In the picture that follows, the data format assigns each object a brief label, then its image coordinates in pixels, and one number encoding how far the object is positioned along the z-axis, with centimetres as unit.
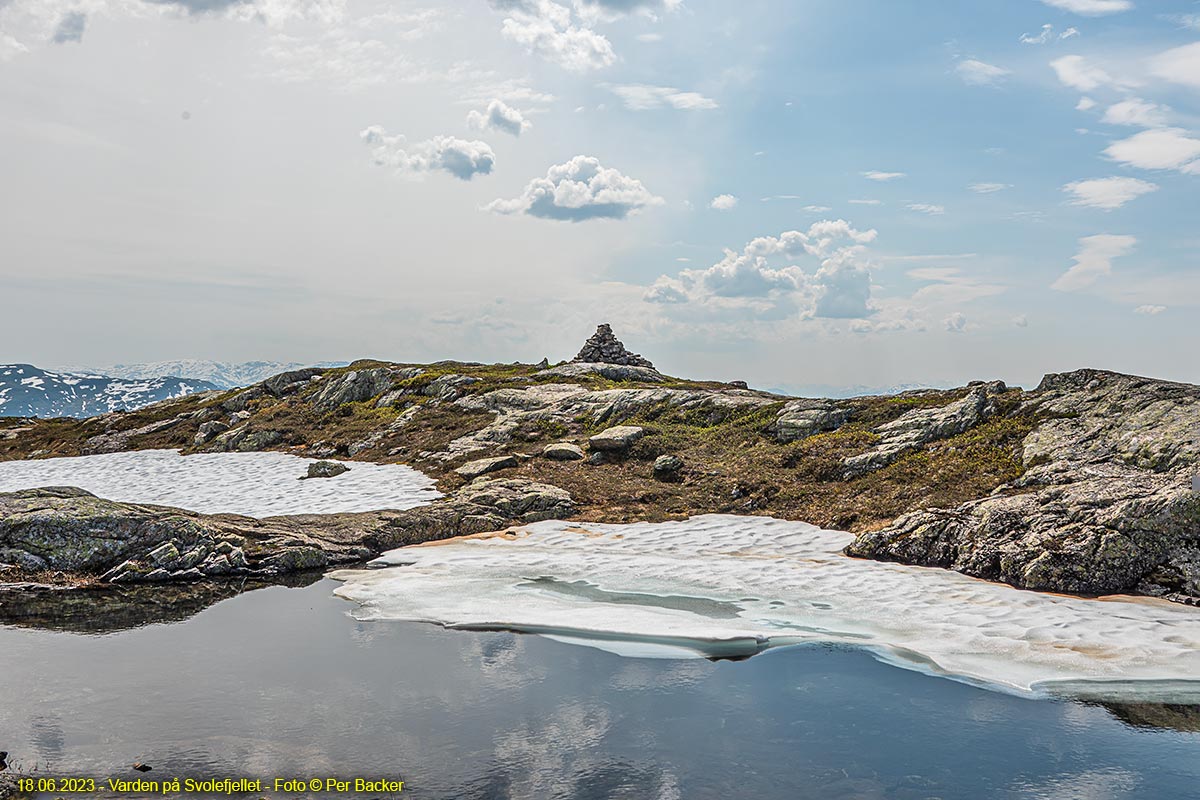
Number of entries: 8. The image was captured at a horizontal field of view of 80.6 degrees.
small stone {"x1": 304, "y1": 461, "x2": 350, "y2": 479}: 3538
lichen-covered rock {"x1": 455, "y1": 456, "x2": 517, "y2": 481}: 3372
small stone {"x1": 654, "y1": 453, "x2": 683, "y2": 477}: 3362
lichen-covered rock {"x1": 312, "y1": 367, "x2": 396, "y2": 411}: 5841
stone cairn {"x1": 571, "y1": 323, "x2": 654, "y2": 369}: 8019
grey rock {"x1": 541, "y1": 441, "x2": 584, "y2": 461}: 3600
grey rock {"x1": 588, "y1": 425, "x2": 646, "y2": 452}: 3625
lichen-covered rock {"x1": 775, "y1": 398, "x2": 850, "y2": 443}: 3650
